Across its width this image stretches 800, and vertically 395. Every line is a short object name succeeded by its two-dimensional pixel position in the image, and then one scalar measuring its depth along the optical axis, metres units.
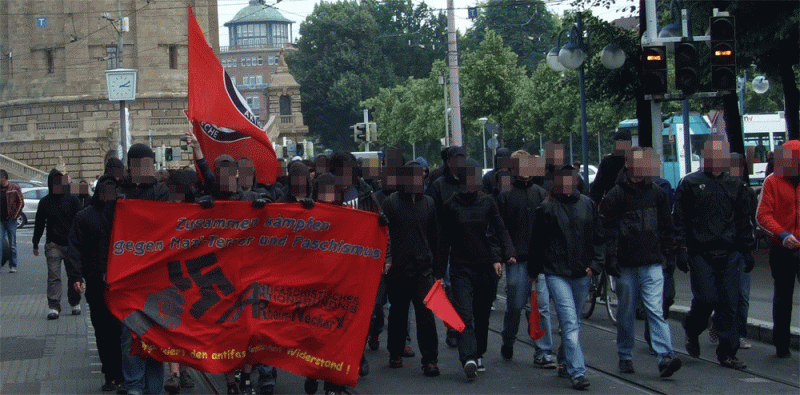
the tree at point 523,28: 85.75
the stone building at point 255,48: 157.01
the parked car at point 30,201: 39.84
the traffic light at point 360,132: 30.95
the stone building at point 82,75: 59.59
